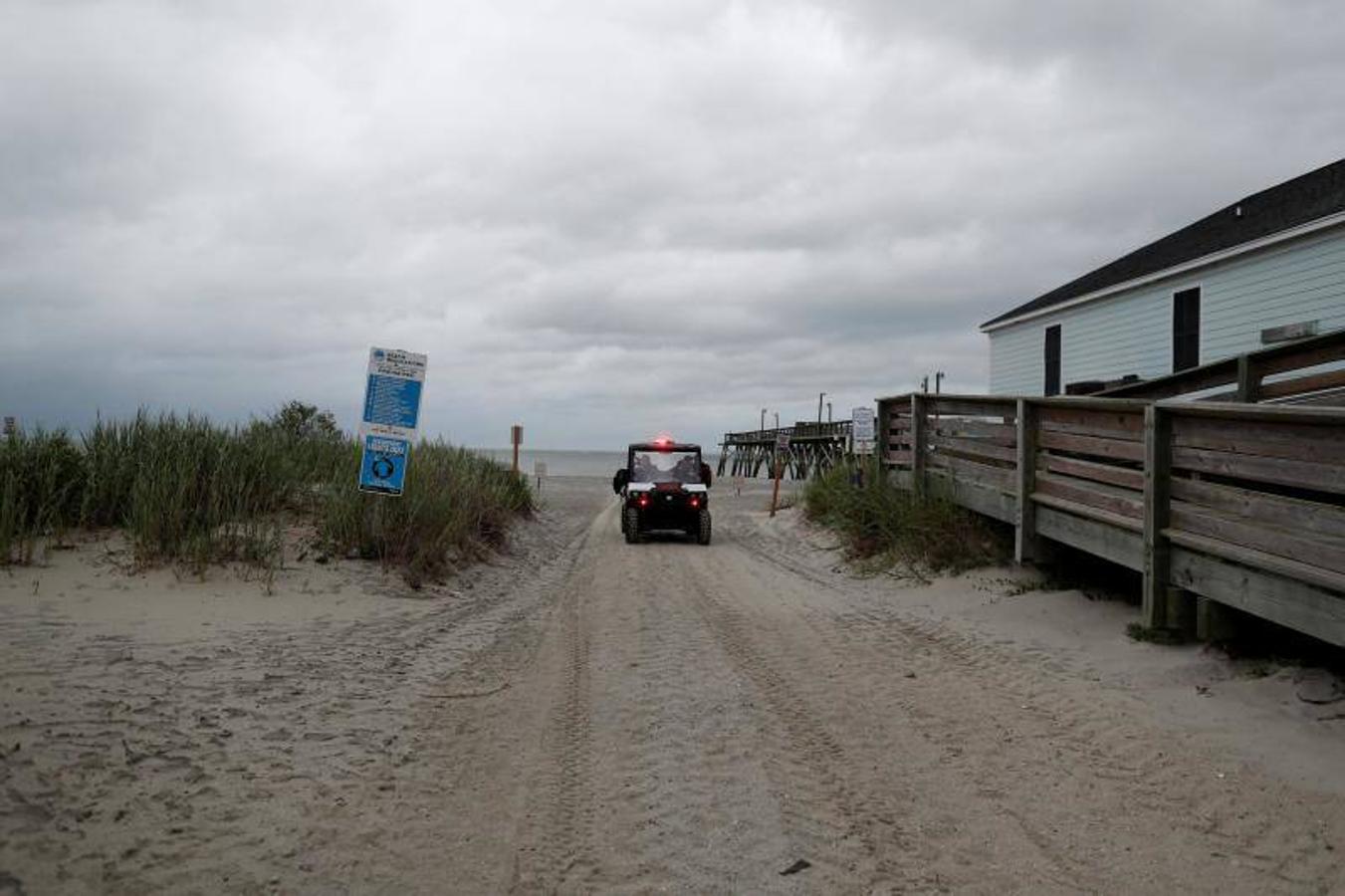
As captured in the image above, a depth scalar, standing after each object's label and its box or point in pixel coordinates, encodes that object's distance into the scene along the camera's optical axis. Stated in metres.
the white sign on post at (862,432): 15.57
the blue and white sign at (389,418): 10.00
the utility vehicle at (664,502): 17.02
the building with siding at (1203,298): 14.28
